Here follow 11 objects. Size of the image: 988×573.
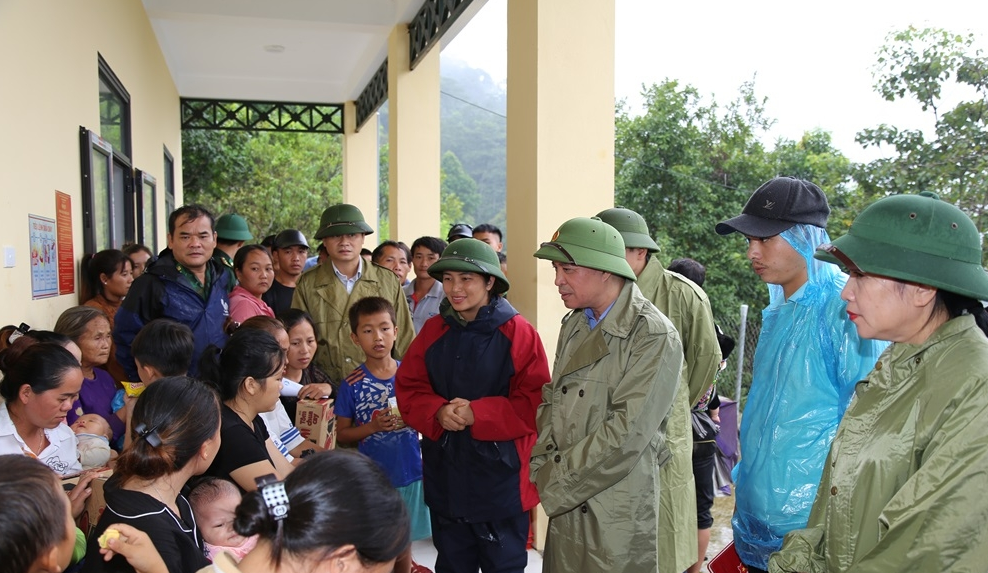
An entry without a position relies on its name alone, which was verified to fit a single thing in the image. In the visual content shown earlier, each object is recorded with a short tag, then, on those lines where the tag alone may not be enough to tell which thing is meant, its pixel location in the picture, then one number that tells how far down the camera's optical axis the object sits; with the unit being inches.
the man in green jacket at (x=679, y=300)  112.9
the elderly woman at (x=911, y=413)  45.8
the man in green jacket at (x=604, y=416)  79.7
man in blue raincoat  77.2
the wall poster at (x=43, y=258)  135.6
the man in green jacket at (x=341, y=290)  147.4
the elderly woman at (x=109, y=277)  161.9
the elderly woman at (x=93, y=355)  118.6
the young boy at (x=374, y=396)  124.0
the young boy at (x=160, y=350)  100.3
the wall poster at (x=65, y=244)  153.9
